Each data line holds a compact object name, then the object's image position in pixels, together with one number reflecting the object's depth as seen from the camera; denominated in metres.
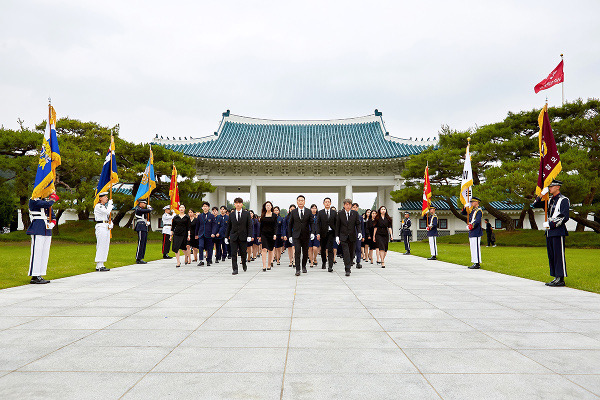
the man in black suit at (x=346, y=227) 9.42
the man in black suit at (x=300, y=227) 9.62
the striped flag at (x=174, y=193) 15.41
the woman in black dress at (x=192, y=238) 12.02
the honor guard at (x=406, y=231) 17.95
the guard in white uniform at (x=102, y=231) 9.95
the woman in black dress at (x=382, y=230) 11.18
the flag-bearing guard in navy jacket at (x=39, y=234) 7.51
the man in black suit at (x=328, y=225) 9.94
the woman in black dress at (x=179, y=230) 11.18
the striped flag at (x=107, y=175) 10.69
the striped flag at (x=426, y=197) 16.34
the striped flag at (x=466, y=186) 12.74
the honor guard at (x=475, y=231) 10.96
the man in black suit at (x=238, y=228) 9.39
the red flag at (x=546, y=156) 7.93
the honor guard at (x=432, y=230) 14.01
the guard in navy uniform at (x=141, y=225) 11.99
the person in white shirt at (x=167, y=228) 13.41
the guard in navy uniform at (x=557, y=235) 7.32
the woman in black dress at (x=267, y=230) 10.30
